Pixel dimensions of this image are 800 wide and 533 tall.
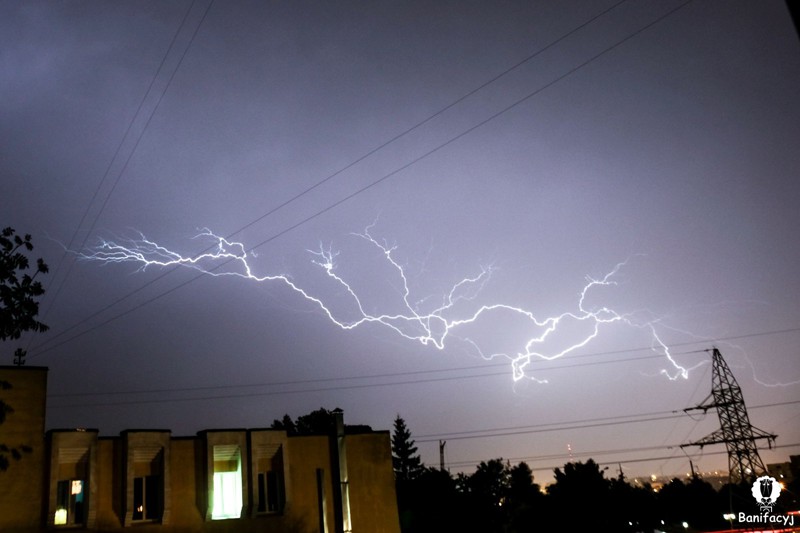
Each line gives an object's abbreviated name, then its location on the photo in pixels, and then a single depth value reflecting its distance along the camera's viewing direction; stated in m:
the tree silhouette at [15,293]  12.87
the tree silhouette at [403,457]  81.56
